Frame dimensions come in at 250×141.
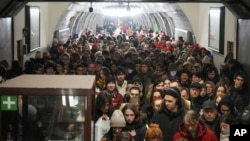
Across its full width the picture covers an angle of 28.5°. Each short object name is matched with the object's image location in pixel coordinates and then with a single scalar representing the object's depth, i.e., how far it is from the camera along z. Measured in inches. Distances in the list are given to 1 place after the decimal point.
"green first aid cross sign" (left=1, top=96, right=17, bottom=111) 143.0
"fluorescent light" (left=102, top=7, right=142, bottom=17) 718.1
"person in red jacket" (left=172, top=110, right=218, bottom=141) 221.6
